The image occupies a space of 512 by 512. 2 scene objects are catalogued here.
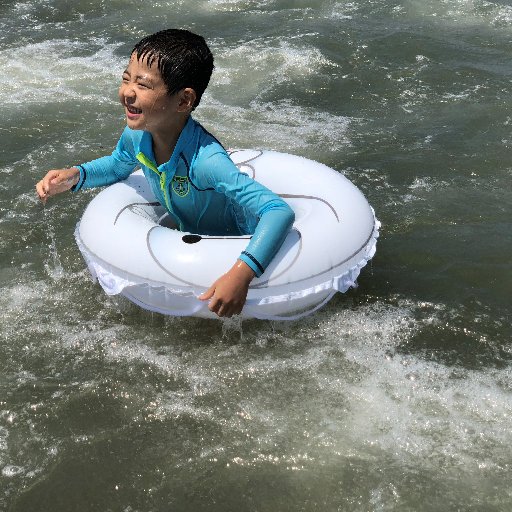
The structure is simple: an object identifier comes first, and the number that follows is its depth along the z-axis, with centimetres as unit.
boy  275
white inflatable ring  296
